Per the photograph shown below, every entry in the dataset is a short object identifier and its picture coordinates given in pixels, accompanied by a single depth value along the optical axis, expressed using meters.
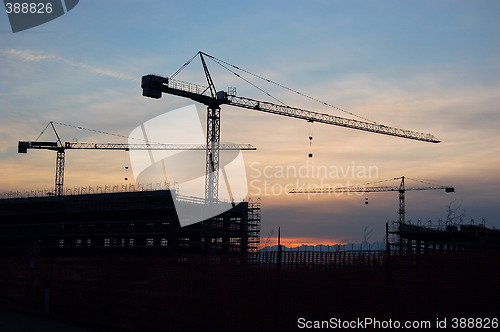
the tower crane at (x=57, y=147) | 172.25
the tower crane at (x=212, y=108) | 104.69
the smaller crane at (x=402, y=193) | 162.62
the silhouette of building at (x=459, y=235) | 77.31
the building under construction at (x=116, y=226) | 94.94
